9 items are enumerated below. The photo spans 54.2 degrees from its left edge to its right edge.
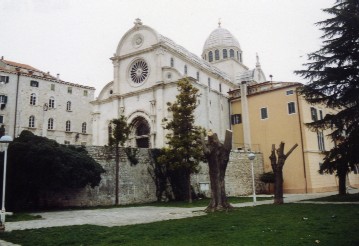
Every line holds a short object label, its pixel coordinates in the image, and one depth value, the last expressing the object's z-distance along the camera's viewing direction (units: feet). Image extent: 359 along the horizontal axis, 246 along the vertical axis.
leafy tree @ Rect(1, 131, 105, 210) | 62.28
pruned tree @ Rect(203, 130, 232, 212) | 55.93
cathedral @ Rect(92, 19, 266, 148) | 124.67
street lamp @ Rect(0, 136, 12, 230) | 37.01
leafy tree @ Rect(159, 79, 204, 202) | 82.64
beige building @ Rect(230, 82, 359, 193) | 115.03
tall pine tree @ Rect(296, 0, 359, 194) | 65.36
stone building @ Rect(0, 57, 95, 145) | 165.68
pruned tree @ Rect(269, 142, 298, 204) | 66.54
